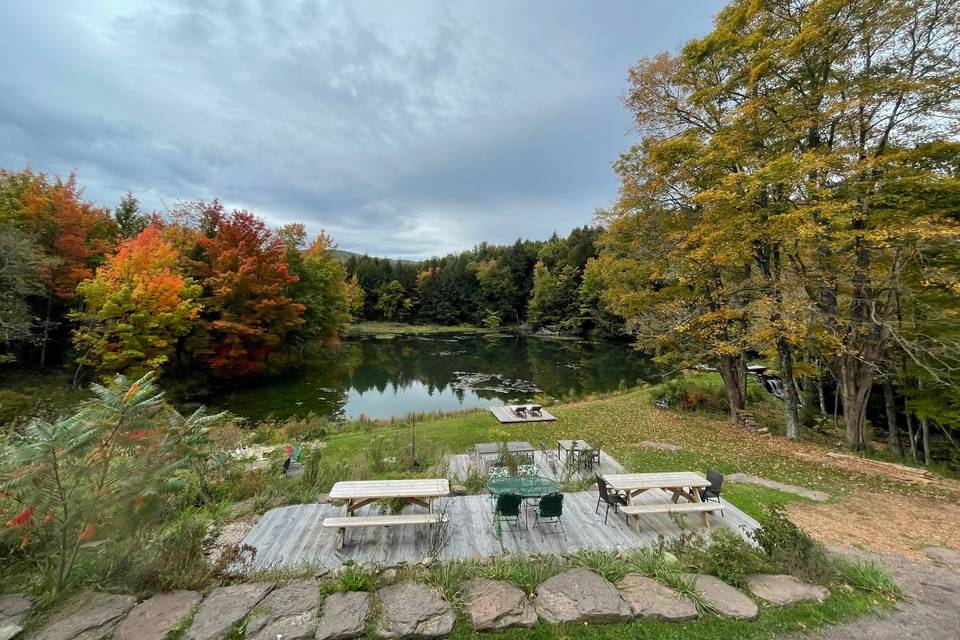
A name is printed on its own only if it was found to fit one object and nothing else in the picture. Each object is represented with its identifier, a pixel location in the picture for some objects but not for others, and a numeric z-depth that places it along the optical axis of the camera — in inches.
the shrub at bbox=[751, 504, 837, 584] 165.9
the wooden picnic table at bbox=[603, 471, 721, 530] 224.7
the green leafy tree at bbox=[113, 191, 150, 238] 949.2
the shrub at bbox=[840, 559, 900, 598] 159.3
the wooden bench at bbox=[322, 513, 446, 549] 198.1
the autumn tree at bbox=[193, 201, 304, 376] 842.2
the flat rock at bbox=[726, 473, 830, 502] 270.1
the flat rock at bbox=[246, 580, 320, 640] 133.0
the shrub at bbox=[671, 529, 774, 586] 167.2
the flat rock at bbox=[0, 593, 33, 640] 124.6
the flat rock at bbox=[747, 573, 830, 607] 153.6
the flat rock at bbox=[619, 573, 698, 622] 143.7
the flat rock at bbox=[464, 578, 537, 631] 139.7
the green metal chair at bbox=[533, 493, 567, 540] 213.0
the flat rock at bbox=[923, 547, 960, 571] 185.5
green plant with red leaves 143.2
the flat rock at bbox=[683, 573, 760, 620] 145.1
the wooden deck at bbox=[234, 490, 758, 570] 194.5
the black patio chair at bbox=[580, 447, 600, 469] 320.8
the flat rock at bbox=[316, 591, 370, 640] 133.1
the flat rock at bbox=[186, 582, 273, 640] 132.5
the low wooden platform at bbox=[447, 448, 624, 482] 311.1
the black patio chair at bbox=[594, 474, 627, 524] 228.4
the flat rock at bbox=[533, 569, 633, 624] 142.8
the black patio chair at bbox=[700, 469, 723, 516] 239.3
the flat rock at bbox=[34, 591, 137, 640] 127.6
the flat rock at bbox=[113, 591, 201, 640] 130.4
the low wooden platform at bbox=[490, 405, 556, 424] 506.2
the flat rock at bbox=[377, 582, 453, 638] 135.0
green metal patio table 227.5
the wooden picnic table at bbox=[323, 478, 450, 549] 201.2
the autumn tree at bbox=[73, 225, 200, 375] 612.1
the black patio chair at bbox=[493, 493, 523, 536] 213.6
